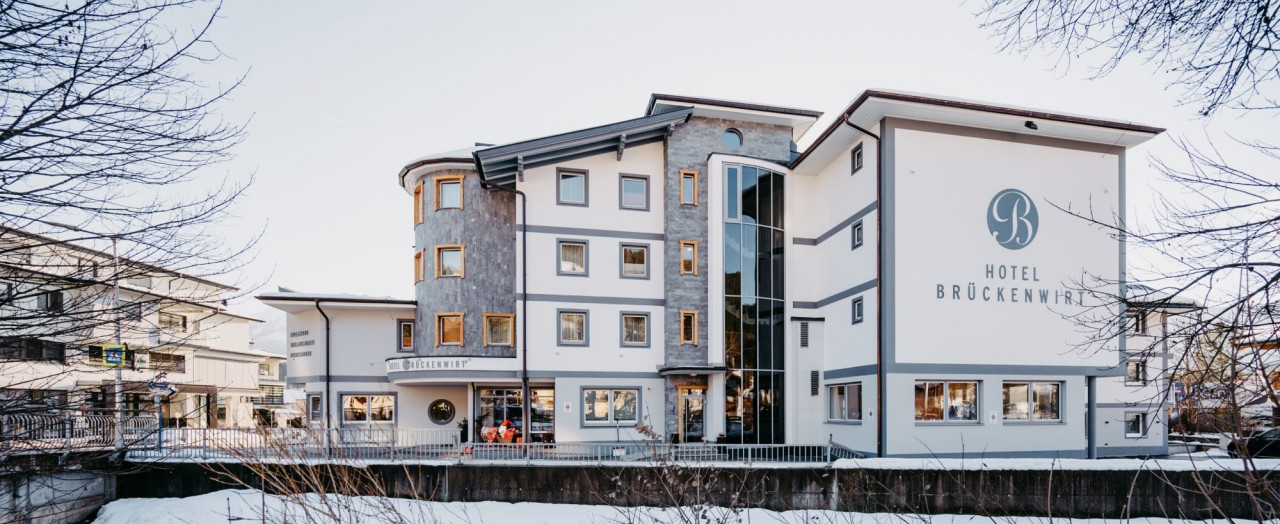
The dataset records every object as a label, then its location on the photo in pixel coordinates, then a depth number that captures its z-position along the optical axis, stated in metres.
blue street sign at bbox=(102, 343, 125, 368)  11.64
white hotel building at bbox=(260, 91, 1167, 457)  19.62
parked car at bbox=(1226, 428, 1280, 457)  21.41
